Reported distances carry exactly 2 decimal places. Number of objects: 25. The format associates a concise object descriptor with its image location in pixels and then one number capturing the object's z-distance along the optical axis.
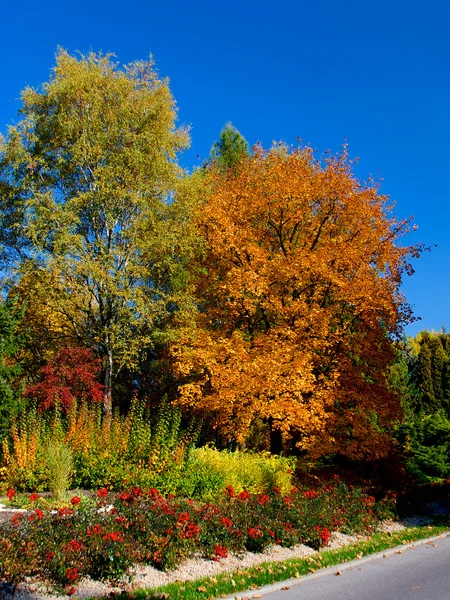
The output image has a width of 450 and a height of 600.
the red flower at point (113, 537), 6.03
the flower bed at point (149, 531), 5.68
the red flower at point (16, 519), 6.25
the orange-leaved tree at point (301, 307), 12.63
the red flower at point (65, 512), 6.68
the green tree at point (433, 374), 26.92
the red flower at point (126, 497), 7.35
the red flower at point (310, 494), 10.55
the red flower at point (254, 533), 7.76
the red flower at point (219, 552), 7.06
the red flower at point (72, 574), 5.36
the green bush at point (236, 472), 10.26
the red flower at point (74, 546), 5.84
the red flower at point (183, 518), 7.10
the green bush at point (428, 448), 14.27
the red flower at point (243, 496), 9.29
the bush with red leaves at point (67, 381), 13.95
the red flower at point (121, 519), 6.86
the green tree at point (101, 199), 16.81
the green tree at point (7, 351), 12.18
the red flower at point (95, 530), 6.23
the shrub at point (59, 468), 8.92
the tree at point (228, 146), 29.47
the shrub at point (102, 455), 9.84
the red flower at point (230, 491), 9.02
